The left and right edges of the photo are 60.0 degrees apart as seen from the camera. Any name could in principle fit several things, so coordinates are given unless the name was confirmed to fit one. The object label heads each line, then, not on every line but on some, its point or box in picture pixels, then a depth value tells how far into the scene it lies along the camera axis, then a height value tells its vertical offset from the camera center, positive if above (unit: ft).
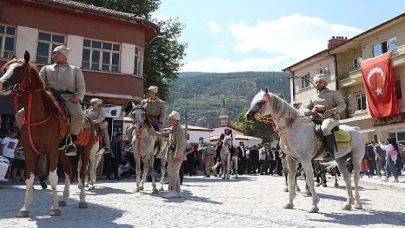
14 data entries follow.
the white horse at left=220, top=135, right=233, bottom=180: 59.57 +0.37
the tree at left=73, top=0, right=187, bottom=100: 88.69 +28.78
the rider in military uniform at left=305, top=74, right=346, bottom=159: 24.34 +3.90
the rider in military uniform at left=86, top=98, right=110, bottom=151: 34.89 +3.94
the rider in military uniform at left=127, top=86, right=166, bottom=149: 34.09 +4.71
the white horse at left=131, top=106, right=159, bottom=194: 32.55 +1.17
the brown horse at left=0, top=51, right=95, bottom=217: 20.17 +1.91
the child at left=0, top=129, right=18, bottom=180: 43.34 +0.75
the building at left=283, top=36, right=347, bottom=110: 116.67 +32.41
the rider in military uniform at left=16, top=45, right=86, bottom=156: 23.25 +4.83
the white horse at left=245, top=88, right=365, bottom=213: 23.56 +1.58
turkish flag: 90.07 +20.02
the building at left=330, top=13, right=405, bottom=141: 90.43 +25.99
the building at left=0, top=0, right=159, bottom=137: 59.36 +20.51
